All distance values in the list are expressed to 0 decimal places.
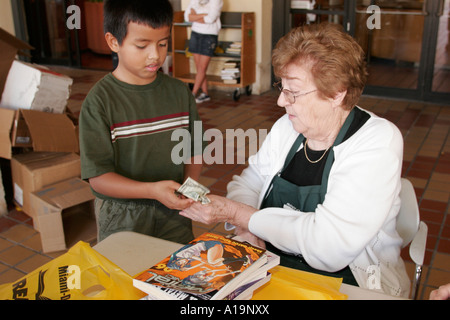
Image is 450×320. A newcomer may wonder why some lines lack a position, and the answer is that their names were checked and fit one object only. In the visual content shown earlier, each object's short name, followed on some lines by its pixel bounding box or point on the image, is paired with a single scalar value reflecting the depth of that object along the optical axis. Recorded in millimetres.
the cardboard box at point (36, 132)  2994
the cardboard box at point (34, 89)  3121
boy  1612
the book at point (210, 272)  1041
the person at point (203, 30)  5715
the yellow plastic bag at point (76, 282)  1106
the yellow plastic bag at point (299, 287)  1121
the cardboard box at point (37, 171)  3023
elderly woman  1436
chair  1649
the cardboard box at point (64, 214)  2799
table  1299
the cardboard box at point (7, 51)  3367
